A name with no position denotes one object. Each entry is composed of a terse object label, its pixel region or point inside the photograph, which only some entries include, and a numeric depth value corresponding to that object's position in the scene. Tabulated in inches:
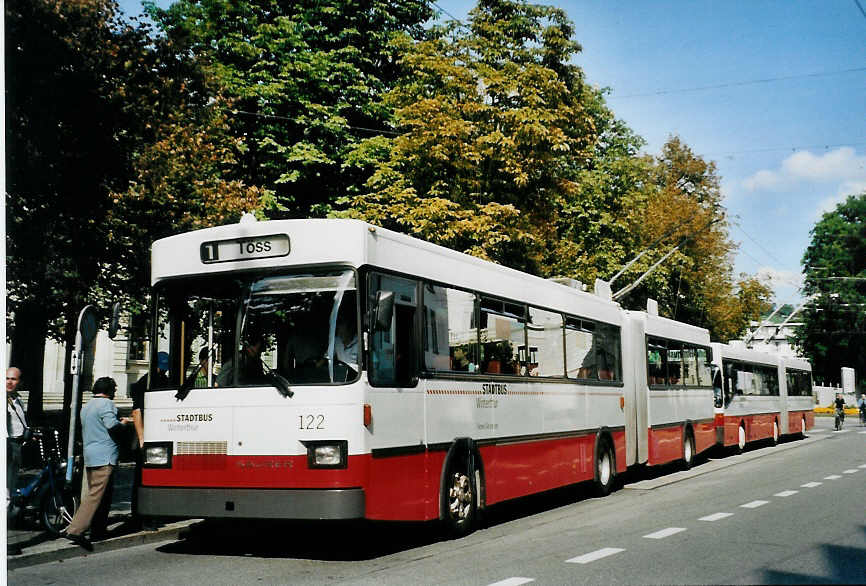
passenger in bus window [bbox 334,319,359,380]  357.1
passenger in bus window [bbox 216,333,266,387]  369.1
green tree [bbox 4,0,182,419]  562.3
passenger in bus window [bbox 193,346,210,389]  379.9
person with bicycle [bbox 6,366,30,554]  412.2
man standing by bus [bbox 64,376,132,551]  418.3
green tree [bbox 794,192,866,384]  2874.0
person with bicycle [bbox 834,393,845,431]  1734.7
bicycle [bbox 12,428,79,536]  433.7
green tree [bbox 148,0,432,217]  1085.8
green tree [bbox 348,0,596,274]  943.0
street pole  442.9
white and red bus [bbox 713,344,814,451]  1049.5
